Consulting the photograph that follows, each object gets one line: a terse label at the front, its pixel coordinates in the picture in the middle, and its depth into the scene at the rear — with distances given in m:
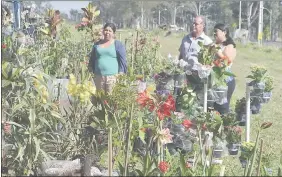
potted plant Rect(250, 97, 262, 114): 6.54
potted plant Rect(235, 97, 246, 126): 6.09
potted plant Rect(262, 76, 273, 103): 6.62
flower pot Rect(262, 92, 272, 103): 6.71
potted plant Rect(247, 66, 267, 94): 6.30
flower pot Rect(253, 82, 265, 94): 6.37
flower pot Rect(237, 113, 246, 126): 5.96
